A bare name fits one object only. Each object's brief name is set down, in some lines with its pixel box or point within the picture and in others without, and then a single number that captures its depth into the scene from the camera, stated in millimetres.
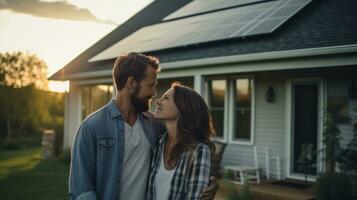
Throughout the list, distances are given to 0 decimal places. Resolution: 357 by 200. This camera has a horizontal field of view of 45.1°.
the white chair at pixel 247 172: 9516
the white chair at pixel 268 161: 9891
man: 2715
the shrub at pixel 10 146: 20127
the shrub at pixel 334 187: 6789
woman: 2695
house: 8609
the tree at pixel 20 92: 24266
